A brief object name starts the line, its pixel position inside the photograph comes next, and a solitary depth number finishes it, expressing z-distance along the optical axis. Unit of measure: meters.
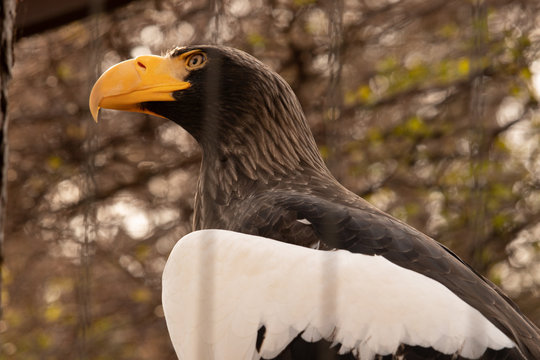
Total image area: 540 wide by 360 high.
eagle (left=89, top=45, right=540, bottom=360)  5.42
